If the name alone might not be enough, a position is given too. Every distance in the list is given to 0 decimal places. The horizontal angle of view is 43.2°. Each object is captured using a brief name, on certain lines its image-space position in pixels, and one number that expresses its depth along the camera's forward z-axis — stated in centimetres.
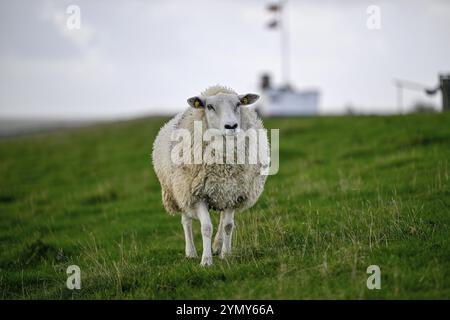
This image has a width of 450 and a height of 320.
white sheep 743
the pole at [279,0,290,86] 4347
